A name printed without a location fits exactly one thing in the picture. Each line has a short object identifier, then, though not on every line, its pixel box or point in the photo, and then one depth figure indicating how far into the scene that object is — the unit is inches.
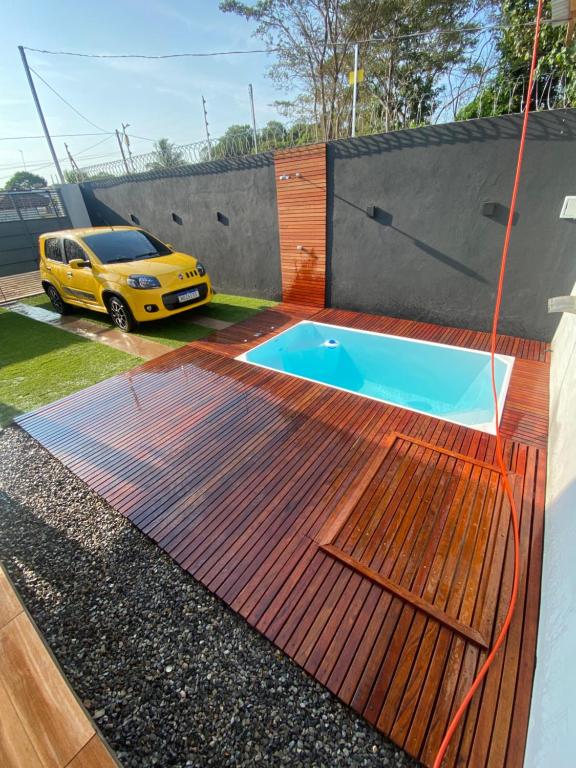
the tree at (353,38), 376.5
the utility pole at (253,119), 249.1
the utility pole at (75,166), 374.1
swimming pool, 157.5
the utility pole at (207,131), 262.0
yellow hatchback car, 208.4
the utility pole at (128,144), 327.0
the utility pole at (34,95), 428.5
